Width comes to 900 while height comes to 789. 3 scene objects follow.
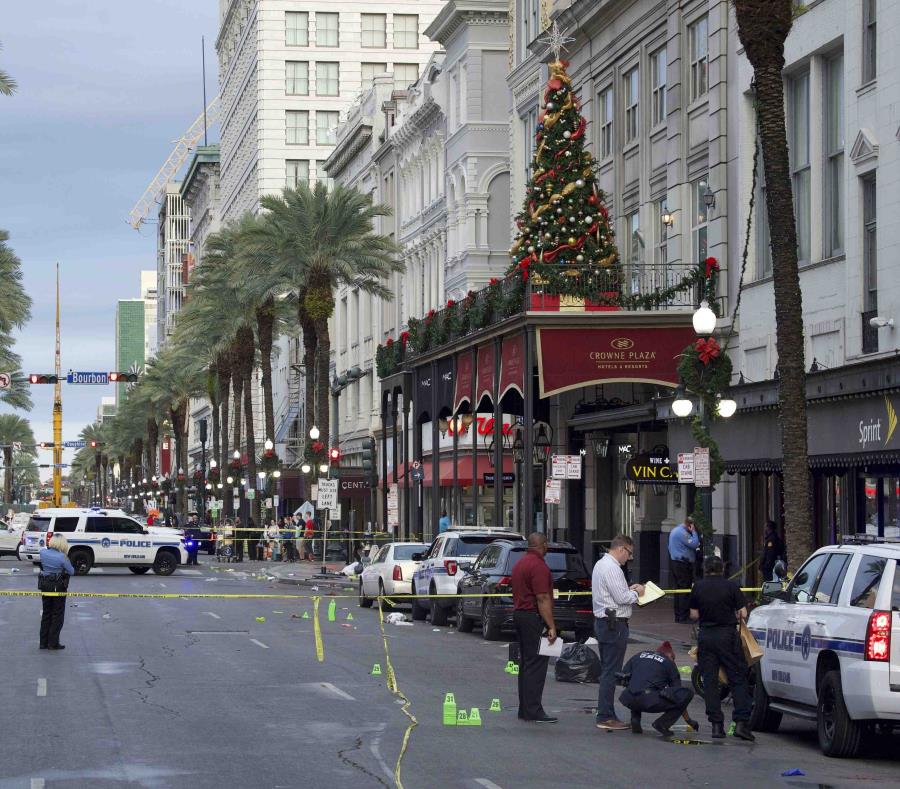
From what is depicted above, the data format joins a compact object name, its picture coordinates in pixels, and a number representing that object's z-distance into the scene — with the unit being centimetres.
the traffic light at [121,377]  9456
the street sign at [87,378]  9450
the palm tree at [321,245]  5981
